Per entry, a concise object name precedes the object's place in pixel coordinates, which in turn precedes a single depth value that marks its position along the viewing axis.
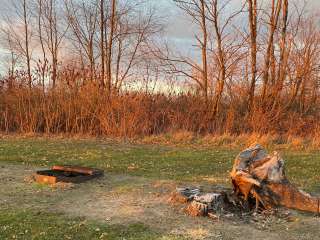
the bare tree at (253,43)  19.30
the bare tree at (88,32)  22.56
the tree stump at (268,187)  6.26
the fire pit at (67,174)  7.41
